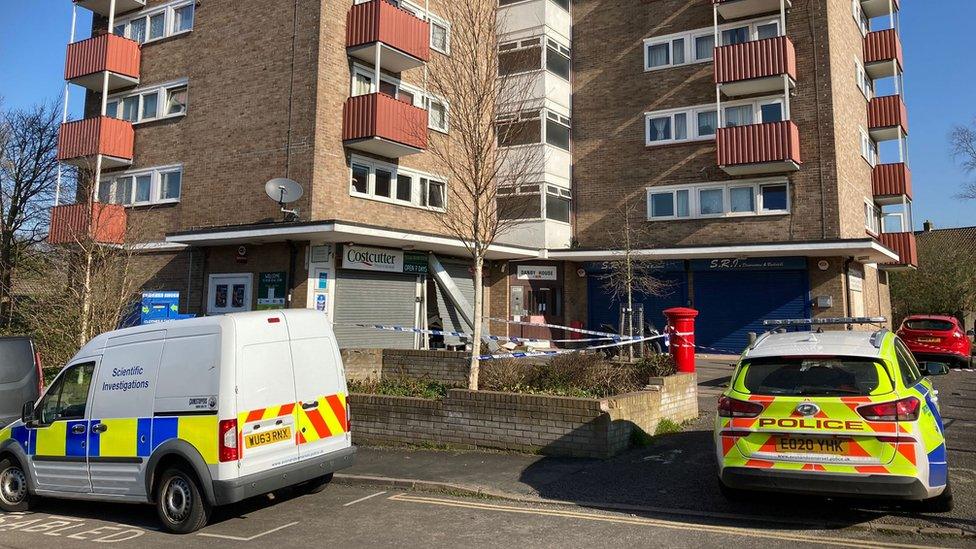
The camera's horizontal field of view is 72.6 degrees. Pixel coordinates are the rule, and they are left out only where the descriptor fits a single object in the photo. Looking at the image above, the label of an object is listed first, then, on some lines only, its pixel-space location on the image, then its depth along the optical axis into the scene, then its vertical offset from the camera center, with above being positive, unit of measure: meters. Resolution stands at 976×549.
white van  6.25 -0.78
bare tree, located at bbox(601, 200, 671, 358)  22.30 +2.73
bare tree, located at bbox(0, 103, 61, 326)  28.12 +7.34
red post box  11.55 +0.16
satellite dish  15.70 +3.64
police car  5.15 -0.63
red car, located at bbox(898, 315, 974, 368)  19.42 +0.23
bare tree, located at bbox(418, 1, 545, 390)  10.70 +3.99
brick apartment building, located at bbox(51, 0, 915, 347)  17.25 +5.79
